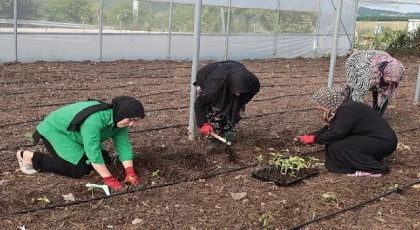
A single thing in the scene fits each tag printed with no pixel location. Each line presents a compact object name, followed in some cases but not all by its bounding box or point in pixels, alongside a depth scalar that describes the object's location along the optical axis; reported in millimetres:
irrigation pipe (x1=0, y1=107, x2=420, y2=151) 4380
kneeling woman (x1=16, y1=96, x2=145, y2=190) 3406
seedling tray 3791
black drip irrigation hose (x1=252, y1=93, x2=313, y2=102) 7418
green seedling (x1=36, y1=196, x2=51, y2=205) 3230
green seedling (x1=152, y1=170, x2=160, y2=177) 3785
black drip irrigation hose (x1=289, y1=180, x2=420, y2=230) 3103
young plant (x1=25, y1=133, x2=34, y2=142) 4597
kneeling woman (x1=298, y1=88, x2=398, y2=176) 4012
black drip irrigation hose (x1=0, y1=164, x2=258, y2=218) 3066
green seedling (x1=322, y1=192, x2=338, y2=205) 3490
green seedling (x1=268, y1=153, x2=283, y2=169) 3994
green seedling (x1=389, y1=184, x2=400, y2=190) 3729
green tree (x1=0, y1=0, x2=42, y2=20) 9695
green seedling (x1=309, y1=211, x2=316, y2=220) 3225
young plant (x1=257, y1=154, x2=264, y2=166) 4314
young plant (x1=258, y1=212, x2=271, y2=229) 3037
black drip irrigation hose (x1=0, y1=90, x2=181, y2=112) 5968
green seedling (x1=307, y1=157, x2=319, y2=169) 4223
